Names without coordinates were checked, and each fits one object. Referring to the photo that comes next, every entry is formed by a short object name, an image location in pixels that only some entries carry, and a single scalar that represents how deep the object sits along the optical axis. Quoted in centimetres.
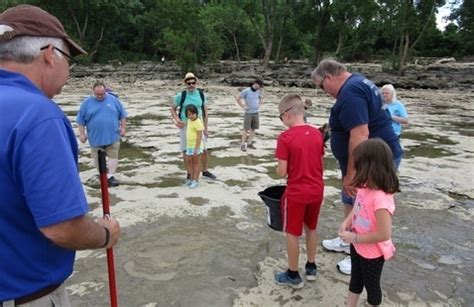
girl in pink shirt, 269
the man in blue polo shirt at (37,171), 136
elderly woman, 597
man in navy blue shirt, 337
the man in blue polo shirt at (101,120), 626
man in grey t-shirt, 903
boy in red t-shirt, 337
